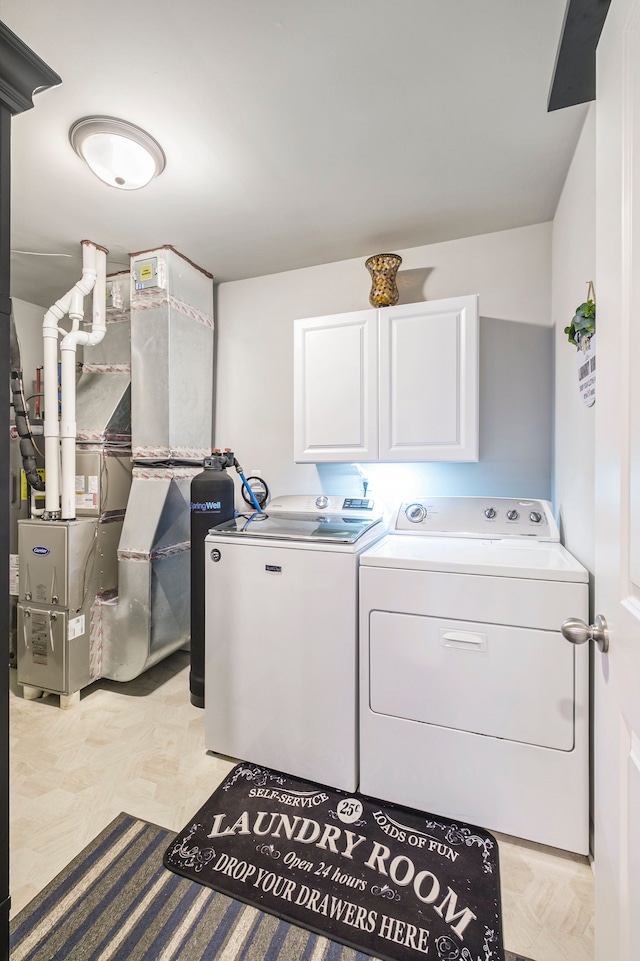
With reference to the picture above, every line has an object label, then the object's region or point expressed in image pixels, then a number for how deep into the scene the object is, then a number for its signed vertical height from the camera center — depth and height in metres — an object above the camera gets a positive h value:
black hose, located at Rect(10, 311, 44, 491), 2.41 +0.32
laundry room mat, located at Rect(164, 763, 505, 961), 1.21 -1.26
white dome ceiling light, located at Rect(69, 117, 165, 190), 1.60 +1.28
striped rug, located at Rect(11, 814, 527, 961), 1.15 -1.26
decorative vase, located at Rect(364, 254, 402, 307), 2.32 +1.08
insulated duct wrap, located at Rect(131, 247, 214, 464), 2.52 +0.75
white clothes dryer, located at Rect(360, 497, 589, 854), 1.41 -0.73
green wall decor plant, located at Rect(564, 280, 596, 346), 1.38 +0.53
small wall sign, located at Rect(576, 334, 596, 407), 1.41 +0.38
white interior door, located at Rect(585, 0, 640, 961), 0.65 +0.01
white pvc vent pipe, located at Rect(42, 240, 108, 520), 2.42 +0.48
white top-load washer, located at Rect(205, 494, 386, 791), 1.69 -0.70
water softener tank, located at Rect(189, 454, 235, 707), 2.25 -0.21
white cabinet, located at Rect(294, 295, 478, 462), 2.05 +0.48
